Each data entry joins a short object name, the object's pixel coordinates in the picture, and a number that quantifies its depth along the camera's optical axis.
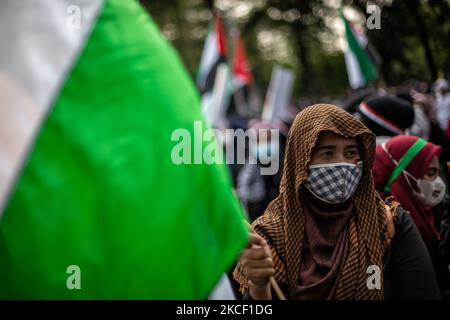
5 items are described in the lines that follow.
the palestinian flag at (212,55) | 10.37
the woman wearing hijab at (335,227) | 2.48
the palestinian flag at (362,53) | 7.93
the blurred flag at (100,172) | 1.86
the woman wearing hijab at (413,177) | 3.69
